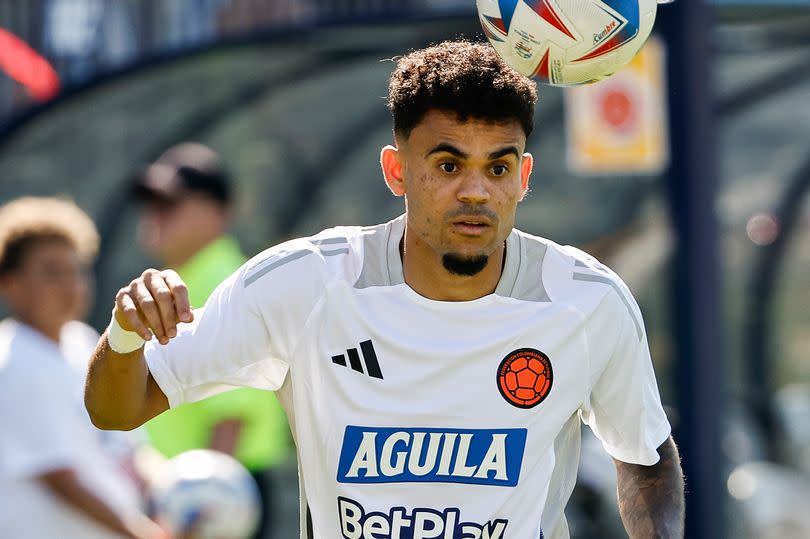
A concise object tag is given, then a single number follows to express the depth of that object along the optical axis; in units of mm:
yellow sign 14797
